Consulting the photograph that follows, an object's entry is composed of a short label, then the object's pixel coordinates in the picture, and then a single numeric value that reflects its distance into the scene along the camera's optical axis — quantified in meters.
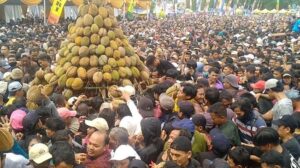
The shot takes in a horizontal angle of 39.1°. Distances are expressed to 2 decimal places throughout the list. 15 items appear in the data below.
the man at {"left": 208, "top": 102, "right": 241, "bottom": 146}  5.42
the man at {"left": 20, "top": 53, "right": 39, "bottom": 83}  10.62
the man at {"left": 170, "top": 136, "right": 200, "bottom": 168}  4.27
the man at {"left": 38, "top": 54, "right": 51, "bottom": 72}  10.11
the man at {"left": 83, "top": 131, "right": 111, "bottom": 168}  4.76
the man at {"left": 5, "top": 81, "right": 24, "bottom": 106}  7.54
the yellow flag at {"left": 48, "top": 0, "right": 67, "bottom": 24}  19.20
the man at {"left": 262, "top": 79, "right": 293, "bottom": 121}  6.61
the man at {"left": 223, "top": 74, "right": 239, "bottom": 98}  8.16
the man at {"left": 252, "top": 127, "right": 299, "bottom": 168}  4.73
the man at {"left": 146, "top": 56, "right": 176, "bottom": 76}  9.68
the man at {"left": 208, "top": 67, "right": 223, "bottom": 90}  8.65
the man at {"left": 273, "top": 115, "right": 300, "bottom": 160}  5.21
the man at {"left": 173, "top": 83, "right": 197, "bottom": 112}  6.55
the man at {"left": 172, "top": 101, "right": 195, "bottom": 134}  5.48
